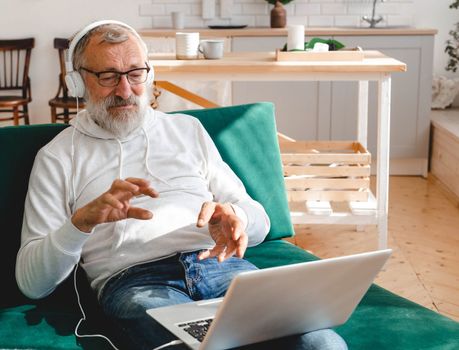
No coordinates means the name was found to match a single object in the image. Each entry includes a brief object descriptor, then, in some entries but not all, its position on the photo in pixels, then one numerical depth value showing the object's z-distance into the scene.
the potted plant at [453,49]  5.79
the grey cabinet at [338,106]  5.48
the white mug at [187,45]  3.70
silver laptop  1.51
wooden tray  3.58
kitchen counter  5.38
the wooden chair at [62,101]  5.70
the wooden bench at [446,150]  4.92
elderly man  1.86
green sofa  1.94
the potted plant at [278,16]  5.73
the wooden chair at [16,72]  5.99
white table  3.46
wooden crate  3.66
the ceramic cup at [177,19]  5.84
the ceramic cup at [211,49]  3.68
